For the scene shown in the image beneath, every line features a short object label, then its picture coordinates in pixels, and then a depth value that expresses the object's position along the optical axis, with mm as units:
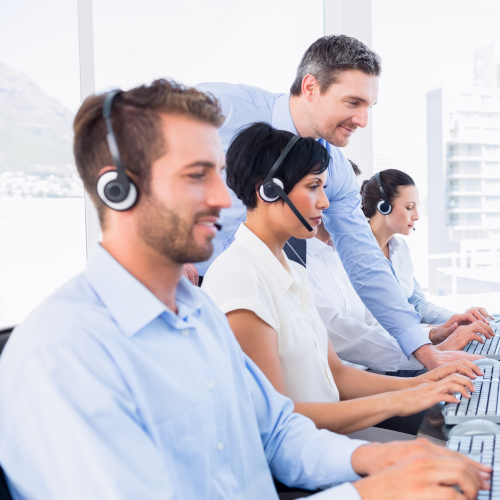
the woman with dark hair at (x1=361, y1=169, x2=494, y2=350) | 2631
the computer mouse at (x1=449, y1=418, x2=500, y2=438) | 924
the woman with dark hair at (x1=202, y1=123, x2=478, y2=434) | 1085
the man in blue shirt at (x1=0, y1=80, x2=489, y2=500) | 581
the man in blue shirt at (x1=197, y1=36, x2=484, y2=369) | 1689
